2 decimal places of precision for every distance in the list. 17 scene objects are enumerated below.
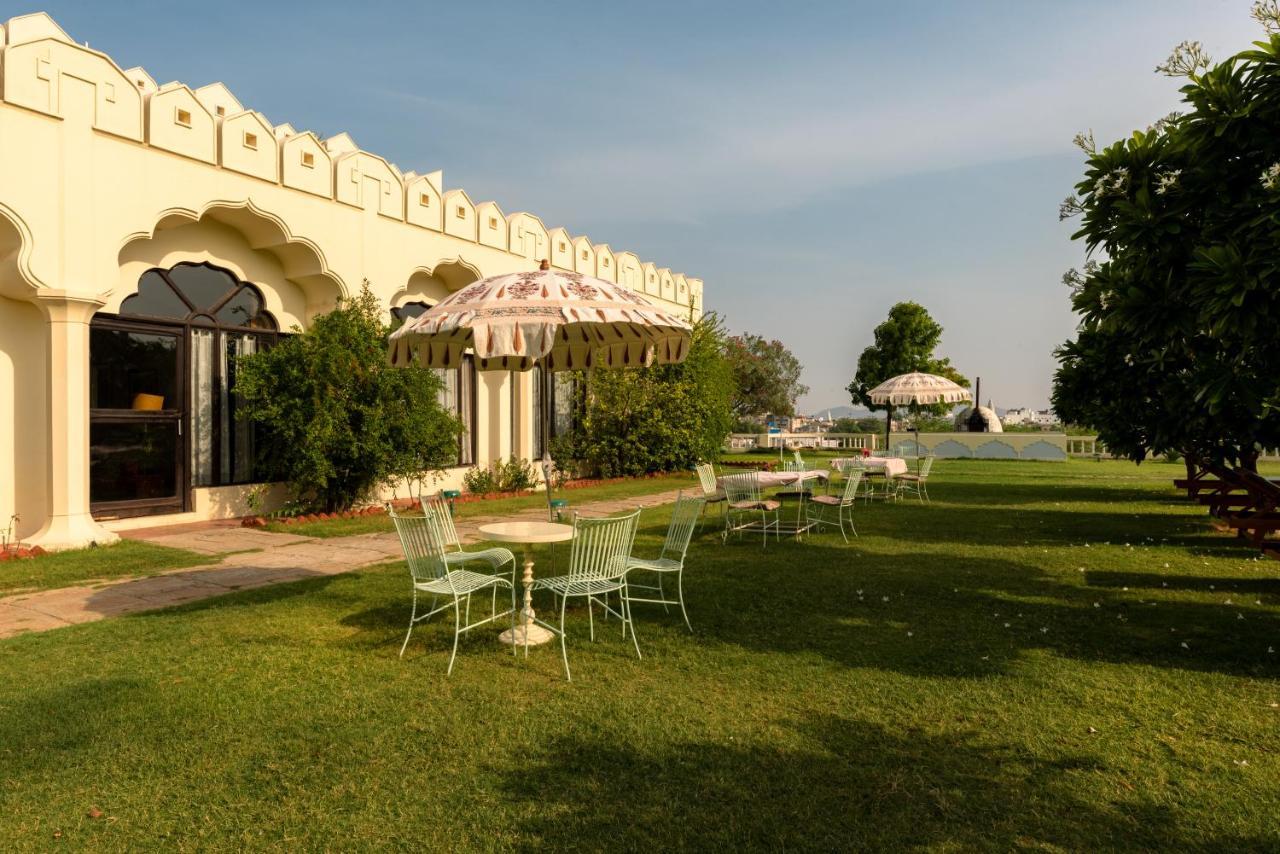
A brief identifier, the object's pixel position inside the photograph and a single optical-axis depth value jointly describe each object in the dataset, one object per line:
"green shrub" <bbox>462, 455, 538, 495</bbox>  15.01
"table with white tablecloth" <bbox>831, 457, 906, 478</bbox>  13.23
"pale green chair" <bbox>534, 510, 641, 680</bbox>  4.84
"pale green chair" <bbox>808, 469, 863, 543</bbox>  9.33
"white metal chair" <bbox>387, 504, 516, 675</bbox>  4.80
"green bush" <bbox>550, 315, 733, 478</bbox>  17.77
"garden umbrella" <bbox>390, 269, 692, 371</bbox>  4.86
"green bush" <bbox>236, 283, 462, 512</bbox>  10.95
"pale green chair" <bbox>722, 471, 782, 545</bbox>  9.20
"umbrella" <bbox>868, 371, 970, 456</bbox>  16.12
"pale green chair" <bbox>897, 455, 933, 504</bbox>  13.70
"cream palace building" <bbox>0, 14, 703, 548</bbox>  8.70
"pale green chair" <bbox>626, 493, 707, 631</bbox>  5.53
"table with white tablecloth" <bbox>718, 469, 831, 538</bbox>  9.65
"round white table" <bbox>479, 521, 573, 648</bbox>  5.11
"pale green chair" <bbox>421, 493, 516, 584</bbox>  5.20
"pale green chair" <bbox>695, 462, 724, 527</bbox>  10.76
